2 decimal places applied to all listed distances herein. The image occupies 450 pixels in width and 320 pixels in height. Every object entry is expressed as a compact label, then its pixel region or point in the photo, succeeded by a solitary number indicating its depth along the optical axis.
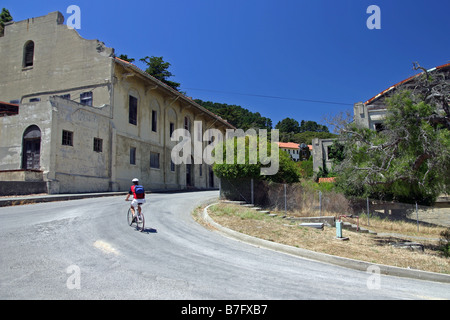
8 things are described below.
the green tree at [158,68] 46.50
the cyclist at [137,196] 10.39
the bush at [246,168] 17.08
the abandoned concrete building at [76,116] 20.86
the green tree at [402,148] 11.24
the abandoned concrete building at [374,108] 25.46
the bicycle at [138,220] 10.09
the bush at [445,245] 11.16
